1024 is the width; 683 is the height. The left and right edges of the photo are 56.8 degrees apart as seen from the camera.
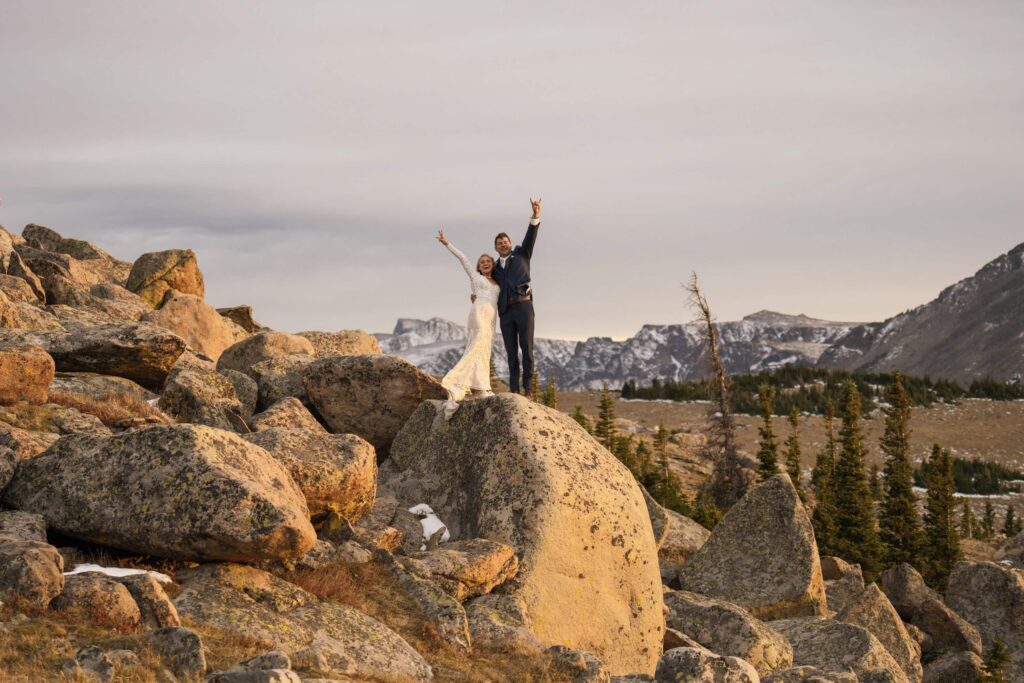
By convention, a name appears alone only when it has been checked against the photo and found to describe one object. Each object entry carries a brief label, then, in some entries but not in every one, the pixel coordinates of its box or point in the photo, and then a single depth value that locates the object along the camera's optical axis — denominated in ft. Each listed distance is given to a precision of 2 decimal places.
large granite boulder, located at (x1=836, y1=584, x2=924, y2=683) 115.65
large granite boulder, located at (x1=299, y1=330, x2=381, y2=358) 141.90
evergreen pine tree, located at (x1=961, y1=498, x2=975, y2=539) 349.00
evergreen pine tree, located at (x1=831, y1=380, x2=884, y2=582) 209.97
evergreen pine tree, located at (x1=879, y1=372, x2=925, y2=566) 221.25
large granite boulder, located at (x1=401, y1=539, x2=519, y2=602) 67.87
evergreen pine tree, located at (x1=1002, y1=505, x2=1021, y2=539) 352.49
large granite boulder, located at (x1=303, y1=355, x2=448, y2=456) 98.63
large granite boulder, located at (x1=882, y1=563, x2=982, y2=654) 134.51
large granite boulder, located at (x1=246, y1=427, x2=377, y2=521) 69.82
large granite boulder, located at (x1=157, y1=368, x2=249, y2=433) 87.56
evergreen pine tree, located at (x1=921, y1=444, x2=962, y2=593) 220.84
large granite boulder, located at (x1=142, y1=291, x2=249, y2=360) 139.26
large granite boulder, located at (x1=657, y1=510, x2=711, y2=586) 131.00
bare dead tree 220.64
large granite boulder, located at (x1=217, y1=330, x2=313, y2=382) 120.37
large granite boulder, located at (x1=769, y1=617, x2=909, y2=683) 91.56
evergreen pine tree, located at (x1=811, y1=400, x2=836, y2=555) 210.18
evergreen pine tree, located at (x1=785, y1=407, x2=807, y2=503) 255.50
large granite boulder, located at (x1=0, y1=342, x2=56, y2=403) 77.92
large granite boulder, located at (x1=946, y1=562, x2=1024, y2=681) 145.63
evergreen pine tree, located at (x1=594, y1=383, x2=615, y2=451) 252.21
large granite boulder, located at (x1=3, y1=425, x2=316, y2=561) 56.49
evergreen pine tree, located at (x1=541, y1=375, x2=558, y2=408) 284.61
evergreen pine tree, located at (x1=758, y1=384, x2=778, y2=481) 223.10
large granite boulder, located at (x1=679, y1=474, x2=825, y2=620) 112.47
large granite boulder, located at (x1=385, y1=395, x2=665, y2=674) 76.69
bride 91.50
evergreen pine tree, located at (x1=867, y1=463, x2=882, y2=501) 315.17
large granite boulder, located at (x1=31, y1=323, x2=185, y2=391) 94.48
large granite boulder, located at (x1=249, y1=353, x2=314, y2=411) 104.58
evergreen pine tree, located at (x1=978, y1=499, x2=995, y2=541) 366.02
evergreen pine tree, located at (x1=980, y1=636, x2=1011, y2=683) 120.88
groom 89.92
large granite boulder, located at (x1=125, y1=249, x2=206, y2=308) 167.73
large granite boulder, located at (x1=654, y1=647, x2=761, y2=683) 54.29
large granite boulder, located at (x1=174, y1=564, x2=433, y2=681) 53.47
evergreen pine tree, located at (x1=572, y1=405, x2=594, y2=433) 257.75
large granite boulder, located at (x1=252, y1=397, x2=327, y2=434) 88.48
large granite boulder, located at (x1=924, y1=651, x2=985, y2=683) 123.54
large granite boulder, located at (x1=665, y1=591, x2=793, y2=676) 90.74
